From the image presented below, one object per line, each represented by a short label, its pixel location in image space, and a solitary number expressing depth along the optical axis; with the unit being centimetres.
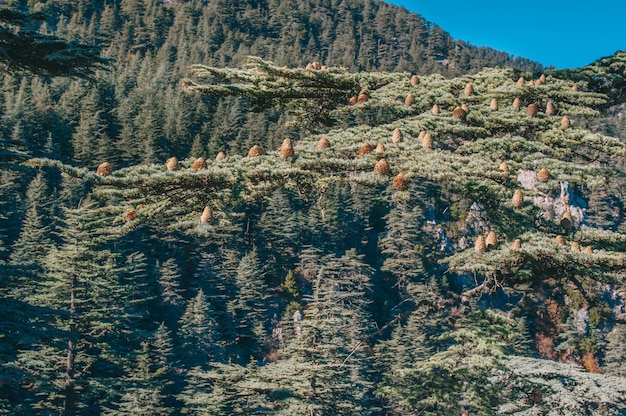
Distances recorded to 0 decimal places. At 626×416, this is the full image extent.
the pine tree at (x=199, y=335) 3659
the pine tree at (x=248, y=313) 4416
